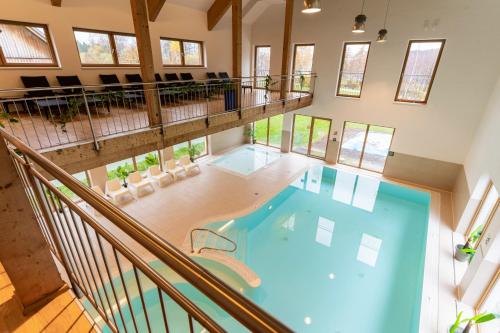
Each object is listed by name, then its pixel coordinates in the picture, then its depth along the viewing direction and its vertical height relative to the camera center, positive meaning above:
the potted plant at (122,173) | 8.41 -3.42
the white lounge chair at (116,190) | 7.48 -3.59
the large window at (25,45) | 5.70 +0.43
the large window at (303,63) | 10.26 +0.29
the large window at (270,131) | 12.64 -3.00
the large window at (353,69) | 9.16 +0.09
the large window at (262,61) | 11.52 +0.38
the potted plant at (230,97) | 6.60 -0.72
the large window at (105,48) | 6.80 +0.49
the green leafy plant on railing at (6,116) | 3.03 -0.63
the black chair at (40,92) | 5.77 -0.65
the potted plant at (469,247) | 5.74 -3.77
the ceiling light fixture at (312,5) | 4.17 +1.04
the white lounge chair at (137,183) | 8.09 -3.60
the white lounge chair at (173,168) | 9.17 -3.57
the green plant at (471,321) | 3.70 -3.67
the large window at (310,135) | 10.97 -2.80
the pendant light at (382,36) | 7.05 +0.97
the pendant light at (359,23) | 5.94 +1.11
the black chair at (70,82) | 6.43 -0.42
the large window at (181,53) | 8.77 +0.53
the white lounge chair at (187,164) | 9.56 -3.54
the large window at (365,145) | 9.67 -2.83
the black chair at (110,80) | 7.21 -0.38
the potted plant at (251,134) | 13.25 -3.26
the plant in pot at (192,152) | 10.70 -3.43
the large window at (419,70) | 7.96 +0.09
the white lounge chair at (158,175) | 8.77 -3.64
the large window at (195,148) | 10.54 -3.33
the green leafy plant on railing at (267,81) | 7.52 -0.34
